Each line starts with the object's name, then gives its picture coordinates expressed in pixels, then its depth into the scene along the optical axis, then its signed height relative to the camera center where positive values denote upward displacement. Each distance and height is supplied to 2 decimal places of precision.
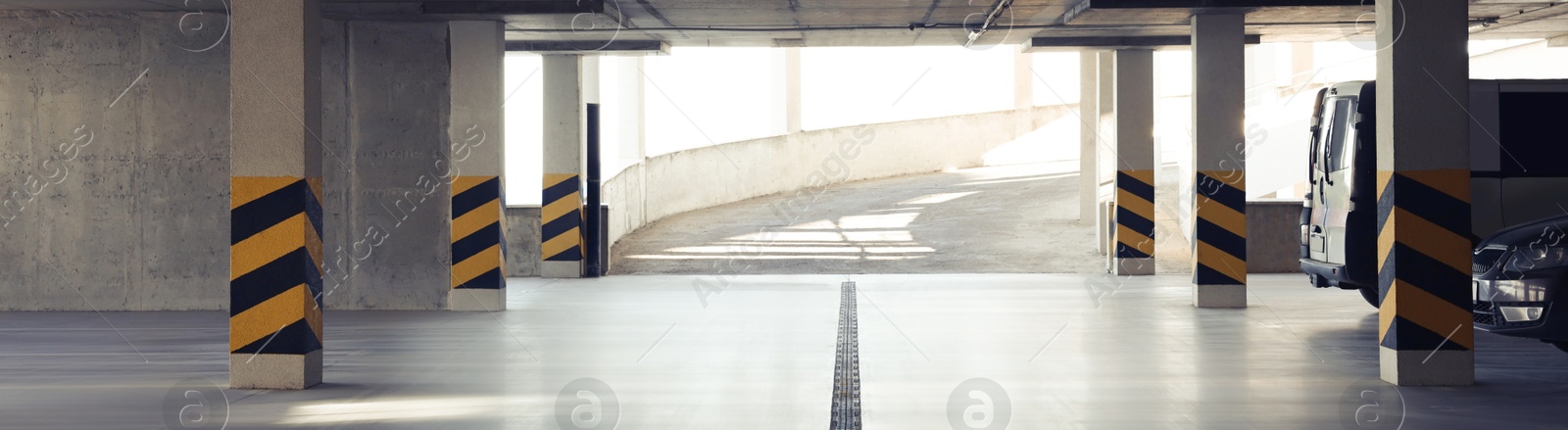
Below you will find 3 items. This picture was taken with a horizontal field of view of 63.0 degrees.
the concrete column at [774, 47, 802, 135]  25.41 +2.42
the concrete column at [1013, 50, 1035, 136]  31.36 +2.83
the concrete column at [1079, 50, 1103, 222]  16.97 +1.27
